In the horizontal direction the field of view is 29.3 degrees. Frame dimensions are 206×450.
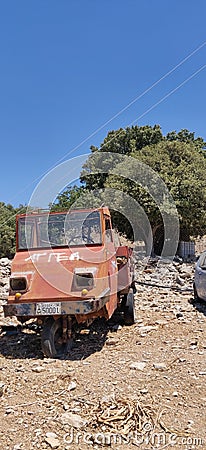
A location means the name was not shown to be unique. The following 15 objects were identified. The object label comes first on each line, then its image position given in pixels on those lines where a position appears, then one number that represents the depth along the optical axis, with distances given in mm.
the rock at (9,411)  4203
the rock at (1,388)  4729
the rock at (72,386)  4755
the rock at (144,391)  4625
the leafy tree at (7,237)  32375
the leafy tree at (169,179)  22094
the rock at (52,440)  3557
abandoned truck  5891
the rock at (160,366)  5480
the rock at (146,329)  7594
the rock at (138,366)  5512
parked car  9320
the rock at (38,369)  5410
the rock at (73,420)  3887
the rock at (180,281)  14344
